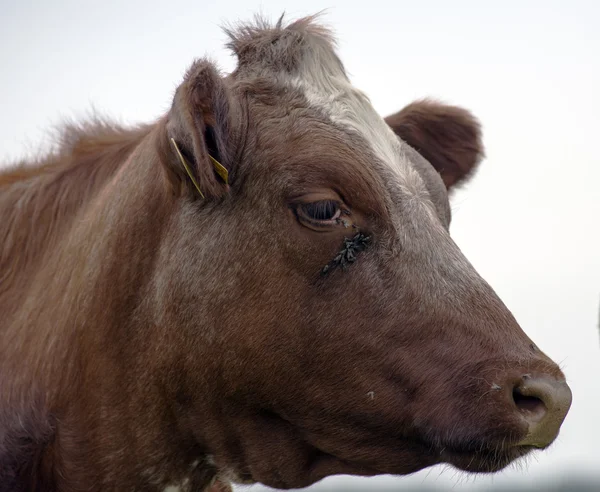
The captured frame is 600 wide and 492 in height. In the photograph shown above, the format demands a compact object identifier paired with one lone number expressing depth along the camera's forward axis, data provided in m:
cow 8.88
